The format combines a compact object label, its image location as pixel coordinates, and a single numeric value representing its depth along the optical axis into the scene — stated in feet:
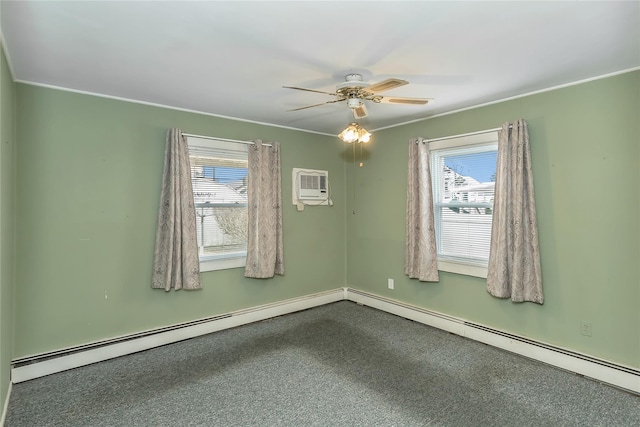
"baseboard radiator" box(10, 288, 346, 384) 8.71
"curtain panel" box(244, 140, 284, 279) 12.39
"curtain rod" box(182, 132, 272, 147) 11.20
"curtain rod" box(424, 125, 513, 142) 10.39
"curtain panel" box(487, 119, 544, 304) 9.43
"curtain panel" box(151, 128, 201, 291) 10.44
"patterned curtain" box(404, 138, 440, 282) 11.93
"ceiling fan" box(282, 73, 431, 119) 7.61
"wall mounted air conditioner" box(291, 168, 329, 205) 14.07
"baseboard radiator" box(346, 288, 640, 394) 8.14
